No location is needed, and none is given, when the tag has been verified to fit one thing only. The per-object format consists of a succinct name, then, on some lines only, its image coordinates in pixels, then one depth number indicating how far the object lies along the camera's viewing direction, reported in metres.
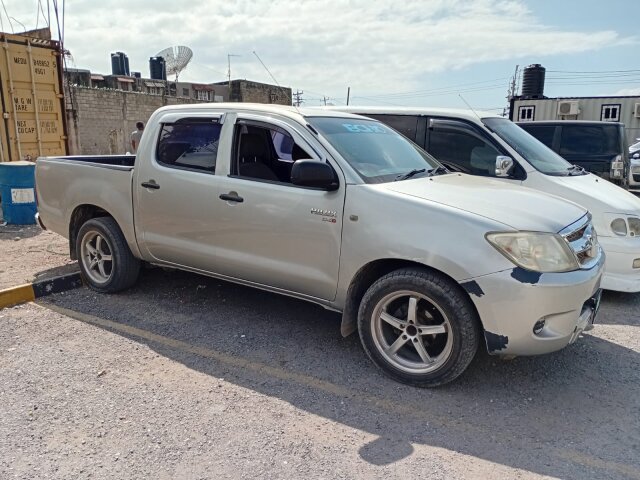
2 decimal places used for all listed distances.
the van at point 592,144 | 8.12
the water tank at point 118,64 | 36.12
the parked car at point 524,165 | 5.08
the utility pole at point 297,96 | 32.85
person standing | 13.50
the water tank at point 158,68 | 33.00
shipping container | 9.84
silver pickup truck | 3.16
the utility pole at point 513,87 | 40.44
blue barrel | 7.88
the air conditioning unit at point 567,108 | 17.81
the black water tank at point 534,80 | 21.44
